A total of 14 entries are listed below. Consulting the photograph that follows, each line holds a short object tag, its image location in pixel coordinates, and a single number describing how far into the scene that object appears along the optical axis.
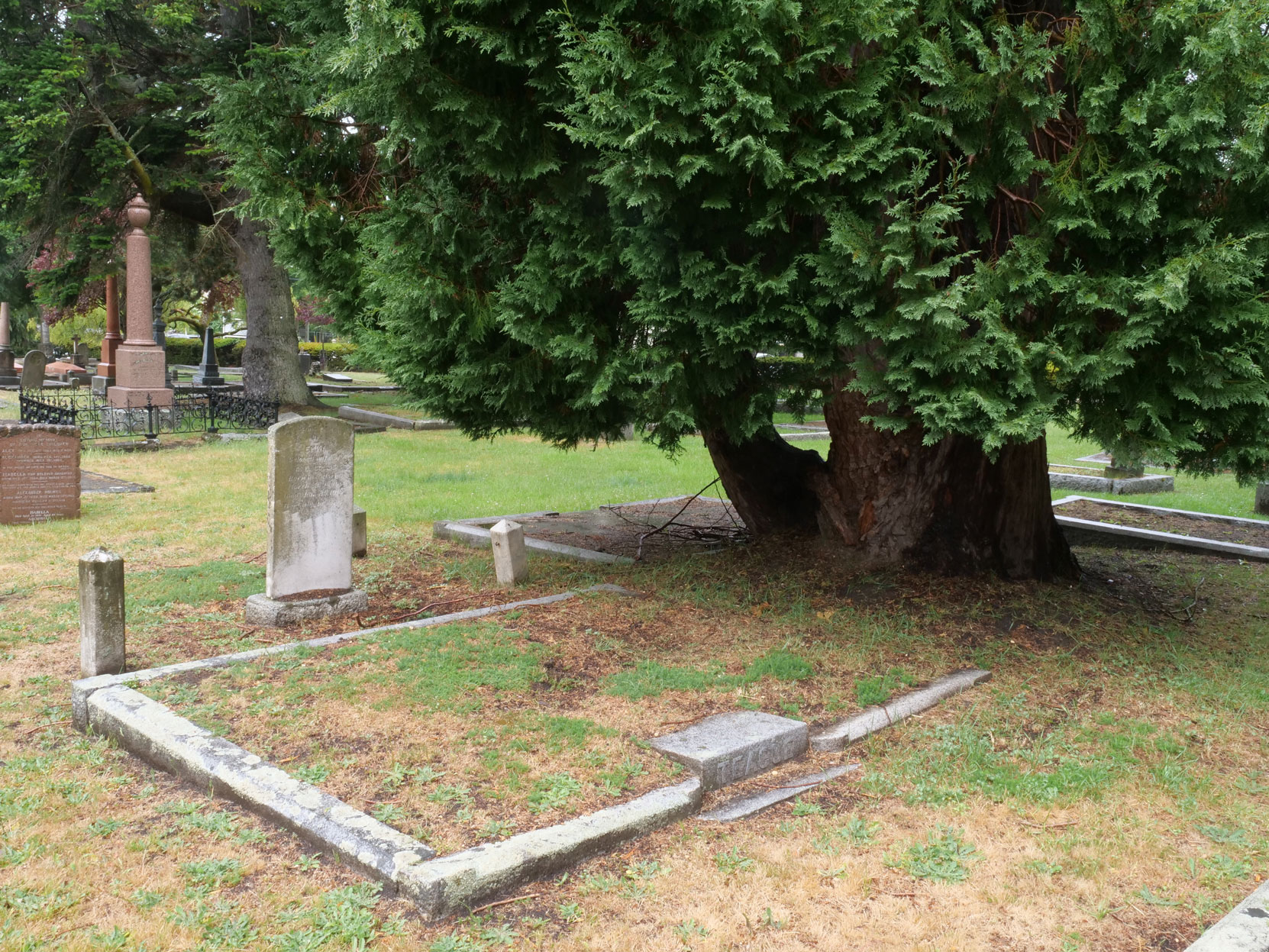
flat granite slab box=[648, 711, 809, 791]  4.67
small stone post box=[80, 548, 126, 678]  5.67
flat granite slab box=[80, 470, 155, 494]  12.37
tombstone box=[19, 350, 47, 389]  23.94
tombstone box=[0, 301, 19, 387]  31.06
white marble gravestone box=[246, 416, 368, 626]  6.83
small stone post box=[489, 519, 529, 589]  7.88
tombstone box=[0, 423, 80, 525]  10.23
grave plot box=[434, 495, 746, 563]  9.14
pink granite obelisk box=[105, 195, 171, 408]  18.91
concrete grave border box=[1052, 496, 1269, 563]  9.89
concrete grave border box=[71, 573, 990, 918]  3.67
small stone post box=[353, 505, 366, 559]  8.98
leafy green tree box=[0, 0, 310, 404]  17.66
